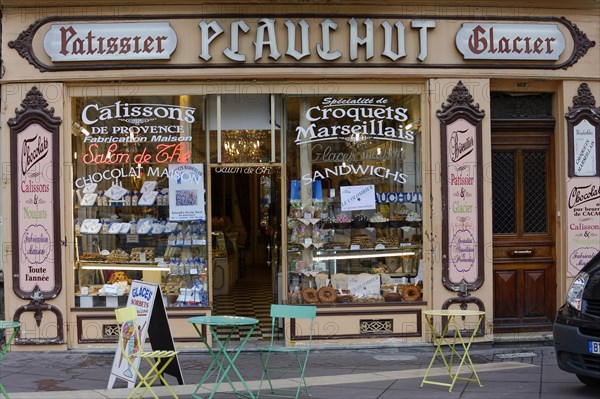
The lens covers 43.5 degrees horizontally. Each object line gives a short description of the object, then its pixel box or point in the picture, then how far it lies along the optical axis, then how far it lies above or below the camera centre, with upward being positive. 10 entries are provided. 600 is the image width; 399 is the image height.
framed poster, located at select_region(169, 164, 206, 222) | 9.92 +0.18
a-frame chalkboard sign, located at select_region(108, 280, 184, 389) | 7.68 -1.23
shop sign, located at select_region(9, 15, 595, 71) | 9.62 +2.12
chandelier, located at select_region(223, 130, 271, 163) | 10.05 +0.81
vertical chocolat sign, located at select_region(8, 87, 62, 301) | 9.60 +0.13
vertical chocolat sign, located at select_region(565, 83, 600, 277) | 9.95 +0.05
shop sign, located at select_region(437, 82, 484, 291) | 9.81 +0.03
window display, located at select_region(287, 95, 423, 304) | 10.10 +0.09
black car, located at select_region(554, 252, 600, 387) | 6.79 -1.17
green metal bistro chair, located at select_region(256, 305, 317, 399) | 7.31 -1.79
